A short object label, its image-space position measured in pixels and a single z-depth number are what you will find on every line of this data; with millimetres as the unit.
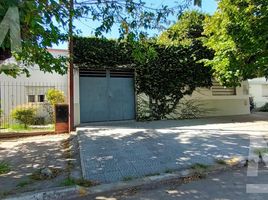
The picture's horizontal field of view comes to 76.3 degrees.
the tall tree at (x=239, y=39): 6346
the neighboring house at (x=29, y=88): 8639
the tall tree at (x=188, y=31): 7976
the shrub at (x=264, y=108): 11710
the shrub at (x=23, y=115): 7572
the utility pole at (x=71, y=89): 6410
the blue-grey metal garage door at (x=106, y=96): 7060
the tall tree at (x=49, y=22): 2592
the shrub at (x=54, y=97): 8527
